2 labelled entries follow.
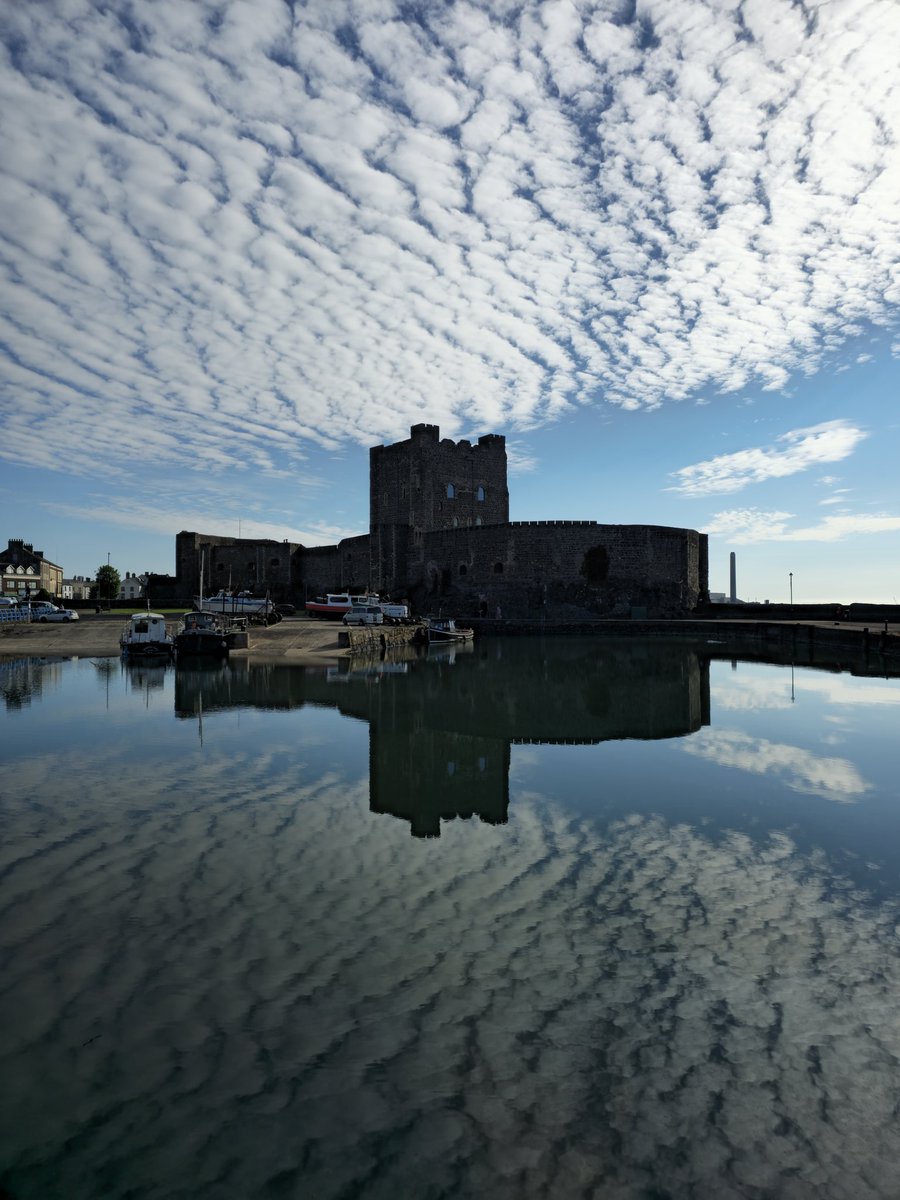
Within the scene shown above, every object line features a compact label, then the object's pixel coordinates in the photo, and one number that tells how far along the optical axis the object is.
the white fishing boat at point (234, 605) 43.61
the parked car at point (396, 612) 42.45
